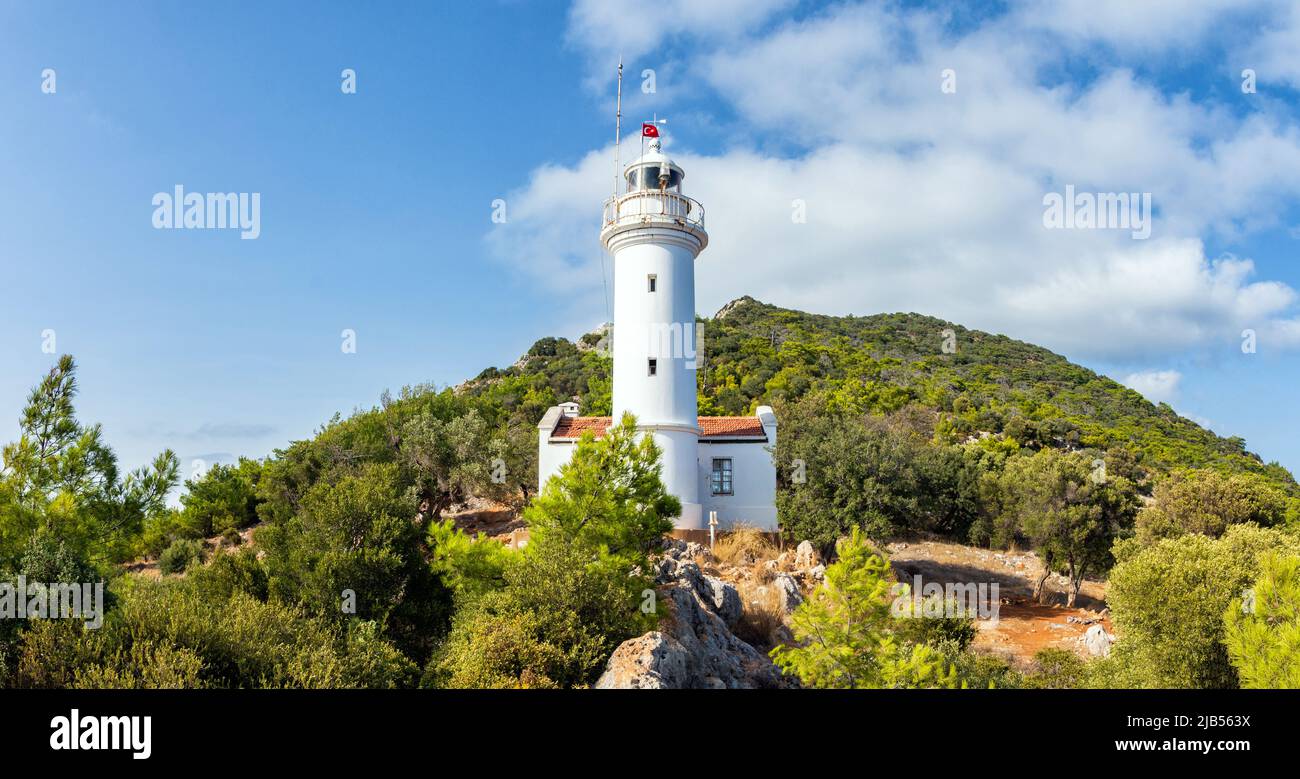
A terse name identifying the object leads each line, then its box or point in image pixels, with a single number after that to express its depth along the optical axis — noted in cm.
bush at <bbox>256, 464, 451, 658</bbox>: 1448
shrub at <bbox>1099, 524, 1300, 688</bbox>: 1141
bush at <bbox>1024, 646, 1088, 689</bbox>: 1446
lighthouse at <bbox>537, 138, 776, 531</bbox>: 2238
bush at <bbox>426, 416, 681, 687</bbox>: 1030
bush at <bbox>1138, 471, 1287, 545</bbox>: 2208
